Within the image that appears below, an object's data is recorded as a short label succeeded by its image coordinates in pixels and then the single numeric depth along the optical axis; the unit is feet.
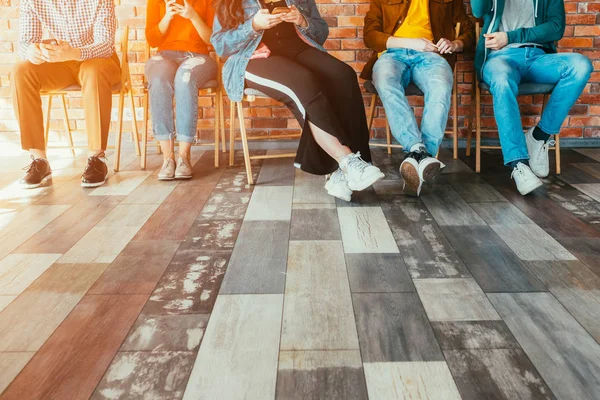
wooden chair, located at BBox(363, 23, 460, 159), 10.25
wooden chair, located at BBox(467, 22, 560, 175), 10.03
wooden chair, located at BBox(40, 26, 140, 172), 10.53
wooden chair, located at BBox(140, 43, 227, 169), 10.89
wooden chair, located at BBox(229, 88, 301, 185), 9.75
